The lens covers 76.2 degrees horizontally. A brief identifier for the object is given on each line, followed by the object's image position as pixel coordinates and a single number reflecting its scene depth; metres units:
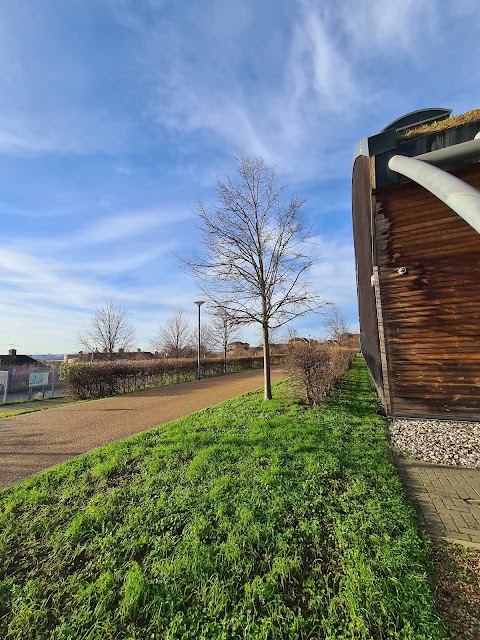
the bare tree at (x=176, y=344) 32.07
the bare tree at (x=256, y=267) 8.88
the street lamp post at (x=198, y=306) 16.80
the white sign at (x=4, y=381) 11.80
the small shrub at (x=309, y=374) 7.67
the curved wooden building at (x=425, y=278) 4.91
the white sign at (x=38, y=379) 12.20
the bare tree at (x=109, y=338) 27.64
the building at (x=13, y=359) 30.77
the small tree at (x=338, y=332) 41.33
